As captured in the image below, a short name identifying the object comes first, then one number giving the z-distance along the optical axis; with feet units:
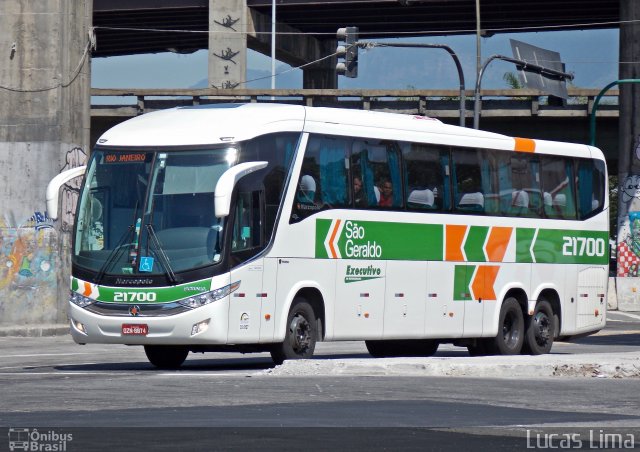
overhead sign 144.36
